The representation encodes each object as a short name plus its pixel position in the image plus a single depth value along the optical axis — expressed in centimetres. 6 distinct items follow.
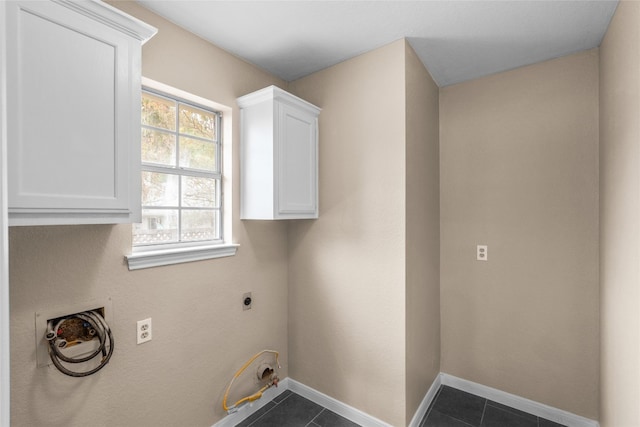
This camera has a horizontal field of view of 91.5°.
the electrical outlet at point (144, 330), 158
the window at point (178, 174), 171
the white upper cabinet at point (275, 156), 194
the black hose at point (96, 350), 127
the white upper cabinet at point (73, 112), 100
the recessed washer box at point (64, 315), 127
